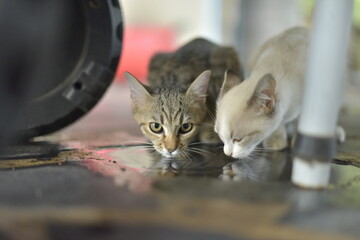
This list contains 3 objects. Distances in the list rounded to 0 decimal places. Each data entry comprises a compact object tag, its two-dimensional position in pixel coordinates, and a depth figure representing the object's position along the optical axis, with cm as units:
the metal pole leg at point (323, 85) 46
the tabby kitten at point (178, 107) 62
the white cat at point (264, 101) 56
